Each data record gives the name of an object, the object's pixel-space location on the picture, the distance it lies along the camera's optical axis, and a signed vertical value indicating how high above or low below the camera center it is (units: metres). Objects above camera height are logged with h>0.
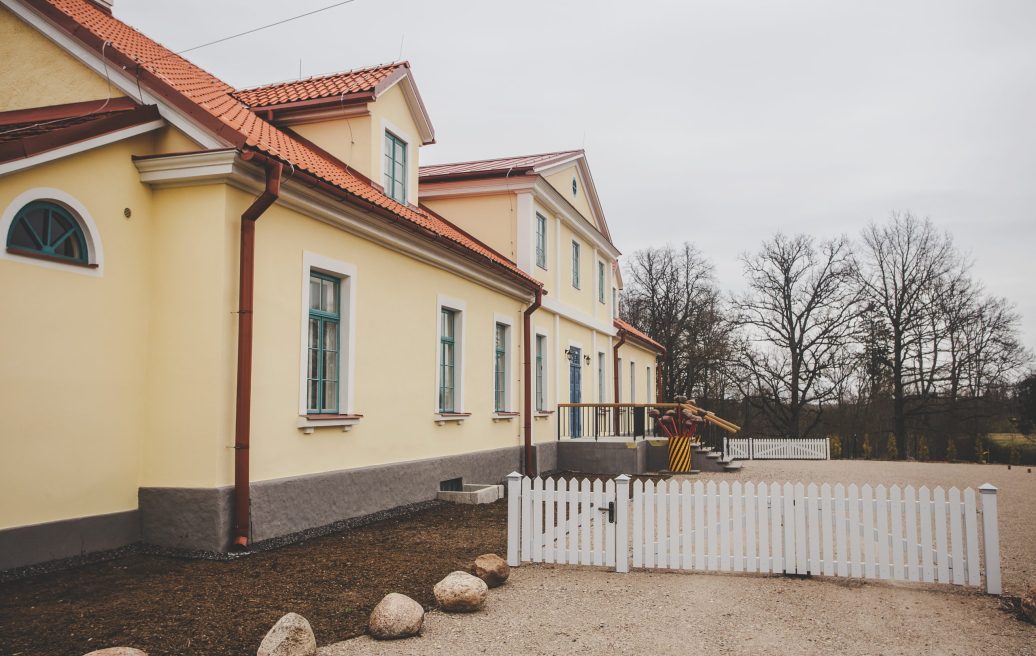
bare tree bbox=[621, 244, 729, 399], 37.34 +3.72
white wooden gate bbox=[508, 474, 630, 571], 7.06 -1.29
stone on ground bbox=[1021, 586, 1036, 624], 5.46 -1.56
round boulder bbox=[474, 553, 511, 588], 6.35 -1.52
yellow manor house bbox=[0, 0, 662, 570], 6.55 +0.83
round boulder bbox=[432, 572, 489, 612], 5.62 -1.53
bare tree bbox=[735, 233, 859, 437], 33.84 +2.66
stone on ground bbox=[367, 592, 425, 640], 4.96 -1.52
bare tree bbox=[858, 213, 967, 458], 32.00 +3.30
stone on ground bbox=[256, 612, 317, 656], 4.32 -1.44
